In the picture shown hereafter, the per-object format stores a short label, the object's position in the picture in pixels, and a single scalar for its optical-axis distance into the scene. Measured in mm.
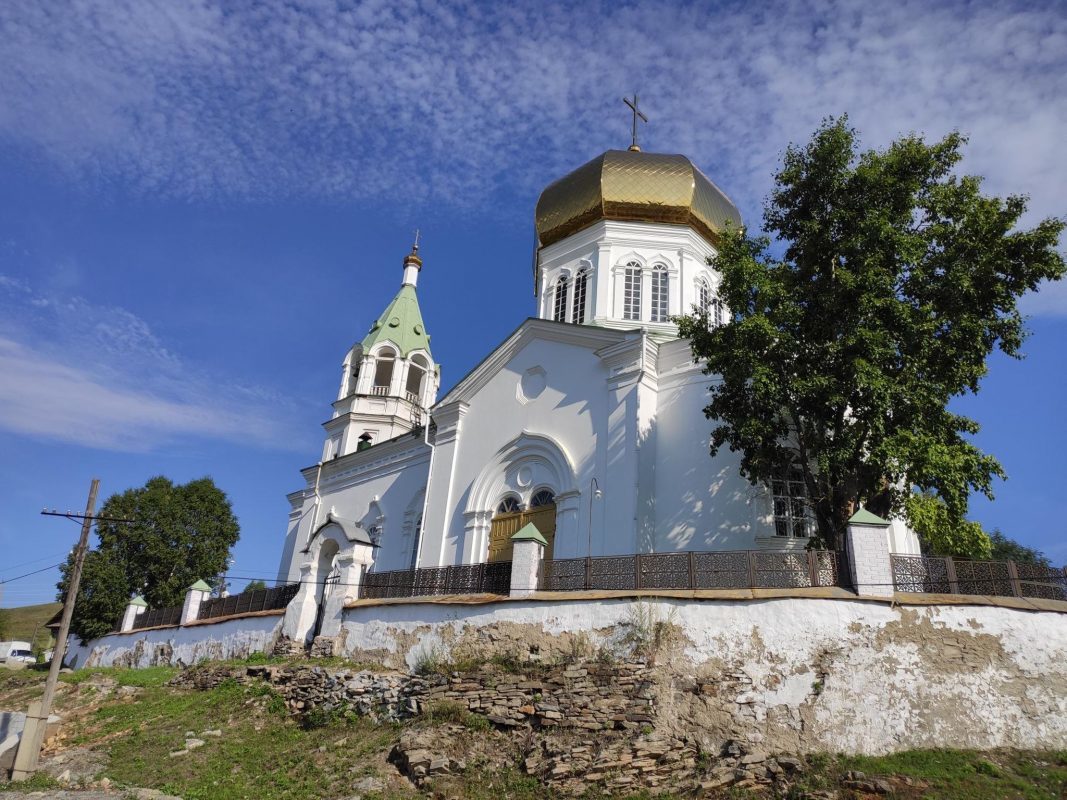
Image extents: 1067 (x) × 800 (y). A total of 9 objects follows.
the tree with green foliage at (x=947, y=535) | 16125
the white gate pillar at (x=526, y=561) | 12867
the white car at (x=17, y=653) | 38831
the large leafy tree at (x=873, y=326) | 12523
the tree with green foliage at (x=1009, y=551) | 35191
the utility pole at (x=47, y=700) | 12231
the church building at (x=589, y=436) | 16000
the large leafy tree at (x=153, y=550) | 27672
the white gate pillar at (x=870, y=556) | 10727
